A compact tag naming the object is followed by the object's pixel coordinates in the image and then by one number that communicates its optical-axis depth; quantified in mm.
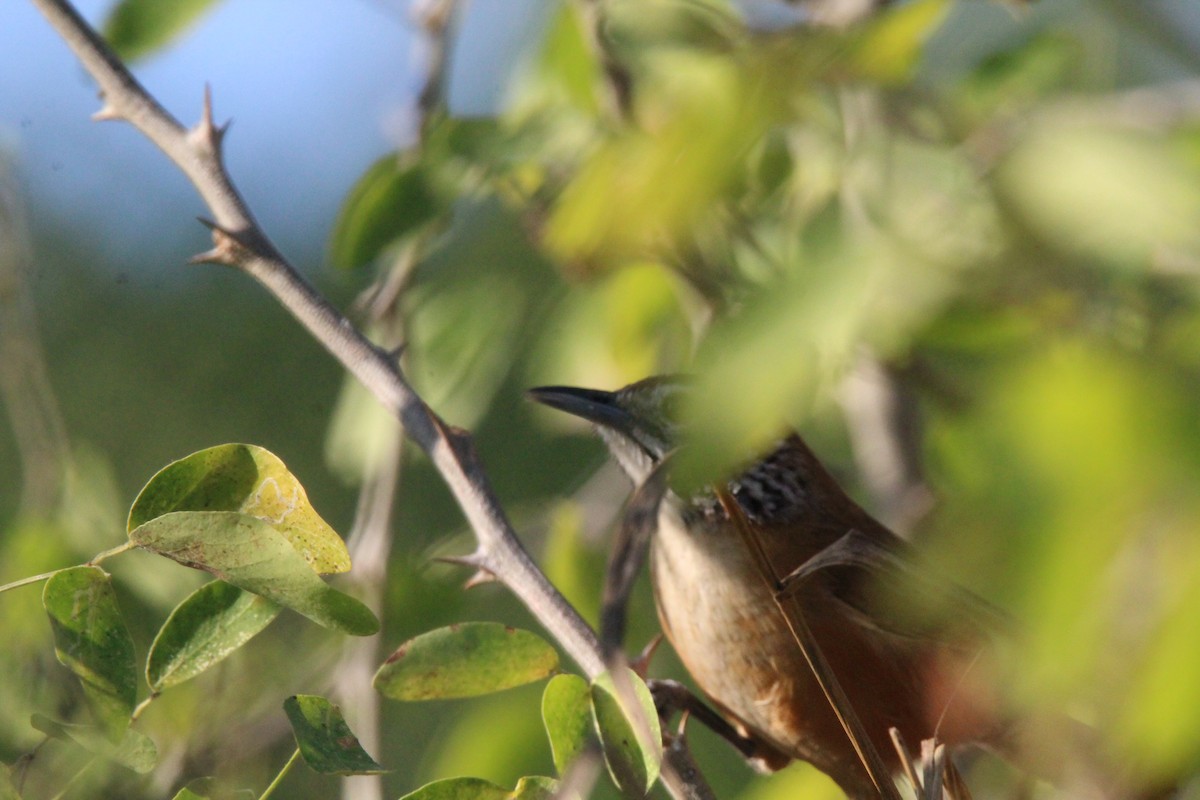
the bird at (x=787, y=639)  3477
